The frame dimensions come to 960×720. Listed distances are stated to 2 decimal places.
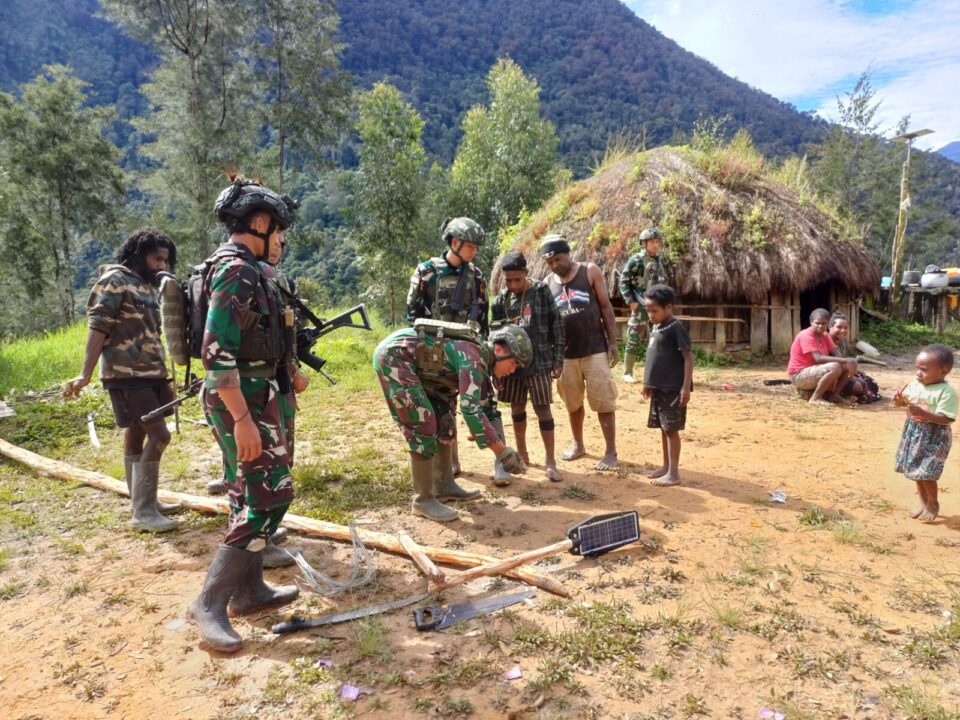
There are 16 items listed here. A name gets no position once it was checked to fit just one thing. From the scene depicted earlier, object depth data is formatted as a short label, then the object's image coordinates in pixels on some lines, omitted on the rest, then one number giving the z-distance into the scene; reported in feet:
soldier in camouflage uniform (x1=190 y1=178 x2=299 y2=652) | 8.42
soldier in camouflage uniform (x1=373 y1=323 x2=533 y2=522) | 12.59
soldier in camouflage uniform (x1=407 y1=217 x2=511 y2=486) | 14.06
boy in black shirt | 14.67
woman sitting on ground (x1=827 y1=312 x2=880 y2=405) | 24.71
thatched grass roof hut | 36.01
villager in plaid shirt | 15.26
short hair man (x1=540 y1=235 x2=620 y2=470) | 16.14
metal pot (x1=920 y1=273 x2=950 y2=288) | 52.19
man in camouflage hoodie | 12.82
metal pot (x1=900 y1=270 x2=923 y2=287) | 57.88
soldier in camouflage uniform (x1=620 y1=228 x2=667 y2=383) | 27.07
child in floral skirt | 12.05
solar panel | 11.30
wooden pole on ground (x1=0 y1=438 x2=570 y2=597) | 10.55
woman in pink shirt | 24.38
